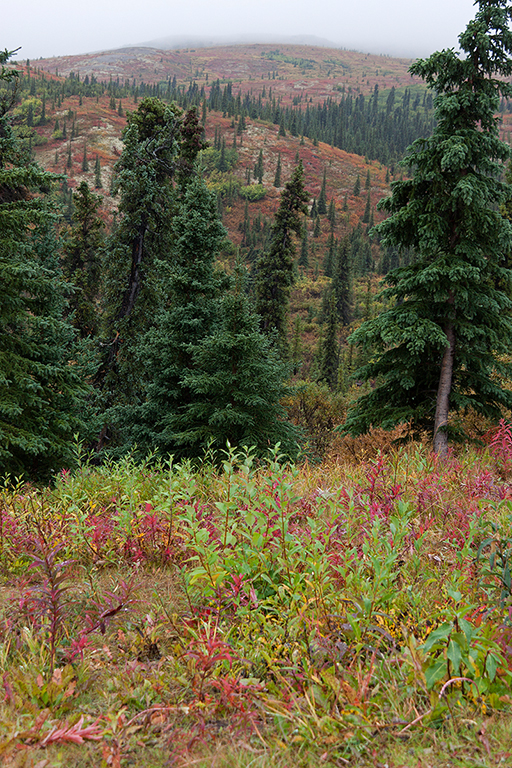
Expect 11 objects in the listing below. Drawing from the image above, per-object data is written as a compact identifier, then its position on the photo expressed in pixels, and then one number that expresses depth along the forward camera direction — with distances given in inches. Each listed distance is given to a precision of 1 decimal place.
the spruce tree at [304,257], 4008.4
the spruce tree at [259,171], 5295.3
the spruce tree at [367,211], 4763.8
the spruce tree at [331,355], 2053.4
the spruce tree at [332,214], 4685.0
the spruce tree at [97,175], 4143.2
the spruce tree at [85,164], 4473.4
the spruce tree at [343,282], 2640.3
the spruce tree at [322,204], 4953.3
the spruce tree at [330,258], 3736.0
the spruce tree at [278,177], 5123.0
